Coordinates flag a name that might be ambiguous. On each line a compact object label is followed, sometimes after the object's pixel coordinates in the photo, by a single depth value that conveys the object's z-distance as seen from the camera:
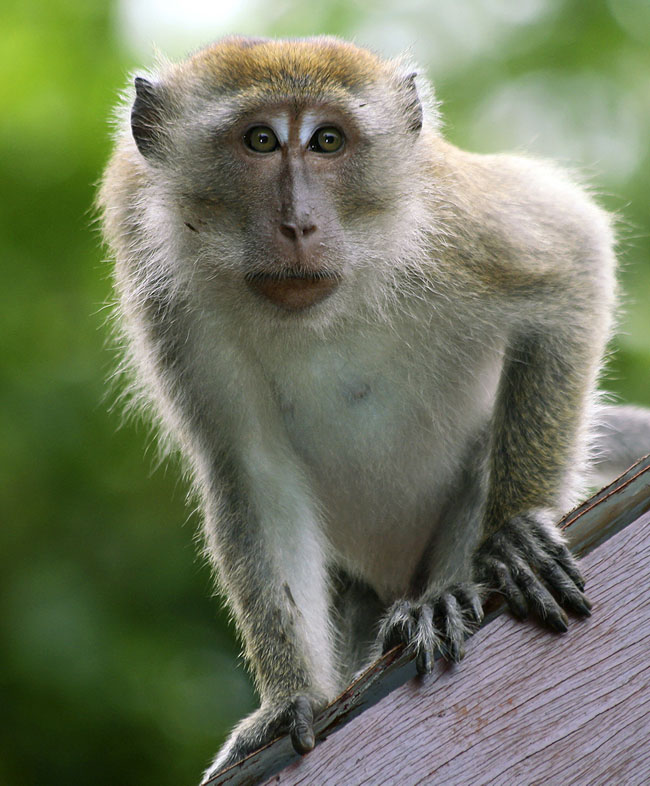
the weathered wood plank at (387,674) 4.80
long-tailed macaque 6.87
